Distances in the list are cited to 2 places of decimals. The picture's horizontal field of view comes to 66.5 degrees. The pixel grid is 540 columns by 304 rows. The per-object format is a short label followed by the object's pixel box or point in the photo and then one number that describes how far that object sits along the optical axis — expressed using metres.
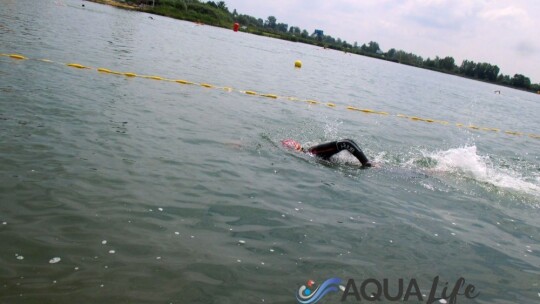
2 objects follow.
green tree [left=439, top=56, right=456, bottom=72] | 172.12
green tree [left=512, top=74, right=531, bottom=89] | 152.38
